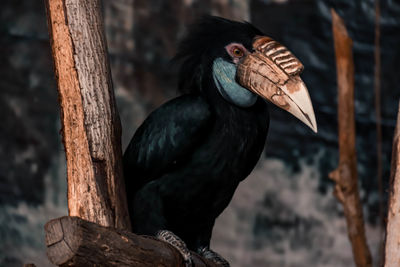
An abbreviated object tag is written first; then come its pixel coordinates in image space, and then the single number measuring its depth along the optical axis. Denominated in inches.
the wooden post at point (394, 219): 158.6
